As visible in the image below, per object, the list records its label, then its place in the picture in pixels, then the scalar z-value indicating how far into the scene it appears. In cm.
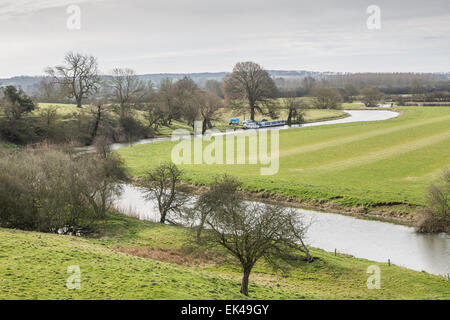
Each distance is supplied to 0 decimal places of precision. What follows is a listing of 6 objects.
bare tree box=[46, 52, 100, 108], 8731
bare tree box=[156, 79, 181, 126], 9838
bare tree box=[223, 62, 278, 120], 10256
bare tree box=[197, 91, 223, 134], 9006
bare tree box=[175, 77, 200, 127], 9107
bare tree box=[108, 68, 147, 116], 9794
